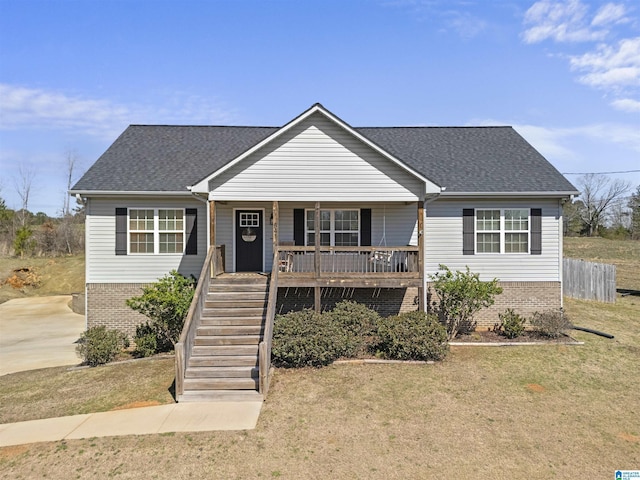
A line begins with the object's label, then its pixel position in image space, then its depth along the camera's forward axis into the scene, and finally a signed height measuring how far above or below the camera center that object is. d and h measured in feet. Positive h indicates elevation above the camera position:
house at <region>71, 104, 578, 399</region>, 37.58 +2.39
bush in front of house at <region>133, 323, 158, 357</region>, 37.52 -9.78
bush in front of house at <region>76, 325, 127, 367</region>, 35.17 -9.49
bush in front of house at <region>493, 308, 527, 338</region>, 39.20 -8.39
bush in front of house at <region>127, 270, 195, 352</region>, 35.96 -5.84
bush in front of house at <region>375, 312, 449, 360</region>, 31.83 -8.03
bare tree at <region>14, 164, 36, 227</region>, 131.85 +11.76
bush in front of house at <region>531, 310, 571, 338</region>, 37.96 -7.97
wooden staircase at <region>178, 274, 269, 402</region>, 26.61 -7.74
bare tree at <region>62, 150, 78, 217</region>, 135.95 +14.39
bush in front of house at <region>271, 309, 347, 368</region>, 30.12 -7.89
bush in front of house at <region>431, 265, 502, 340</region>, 37.68 -5.41
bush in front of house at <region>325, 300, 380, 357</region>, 33.40 -7.22
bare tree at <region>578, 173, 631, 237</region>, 205.02 +20.71
